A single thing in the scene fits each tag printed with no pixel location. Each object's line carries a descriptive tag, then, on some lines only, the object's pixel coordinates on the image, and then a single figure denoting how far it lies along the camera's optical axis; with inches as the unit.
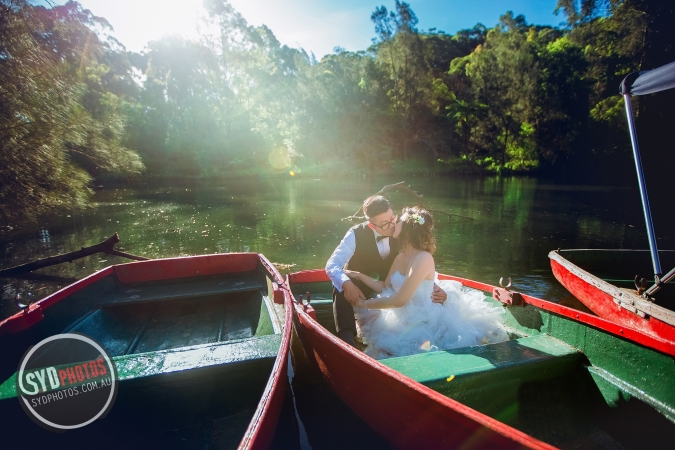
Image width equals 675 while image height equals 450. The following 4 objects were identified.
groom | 147.3
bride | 134.7
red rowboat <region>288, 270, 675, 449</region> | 98.8
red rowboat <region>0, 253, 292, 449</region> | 101.7
